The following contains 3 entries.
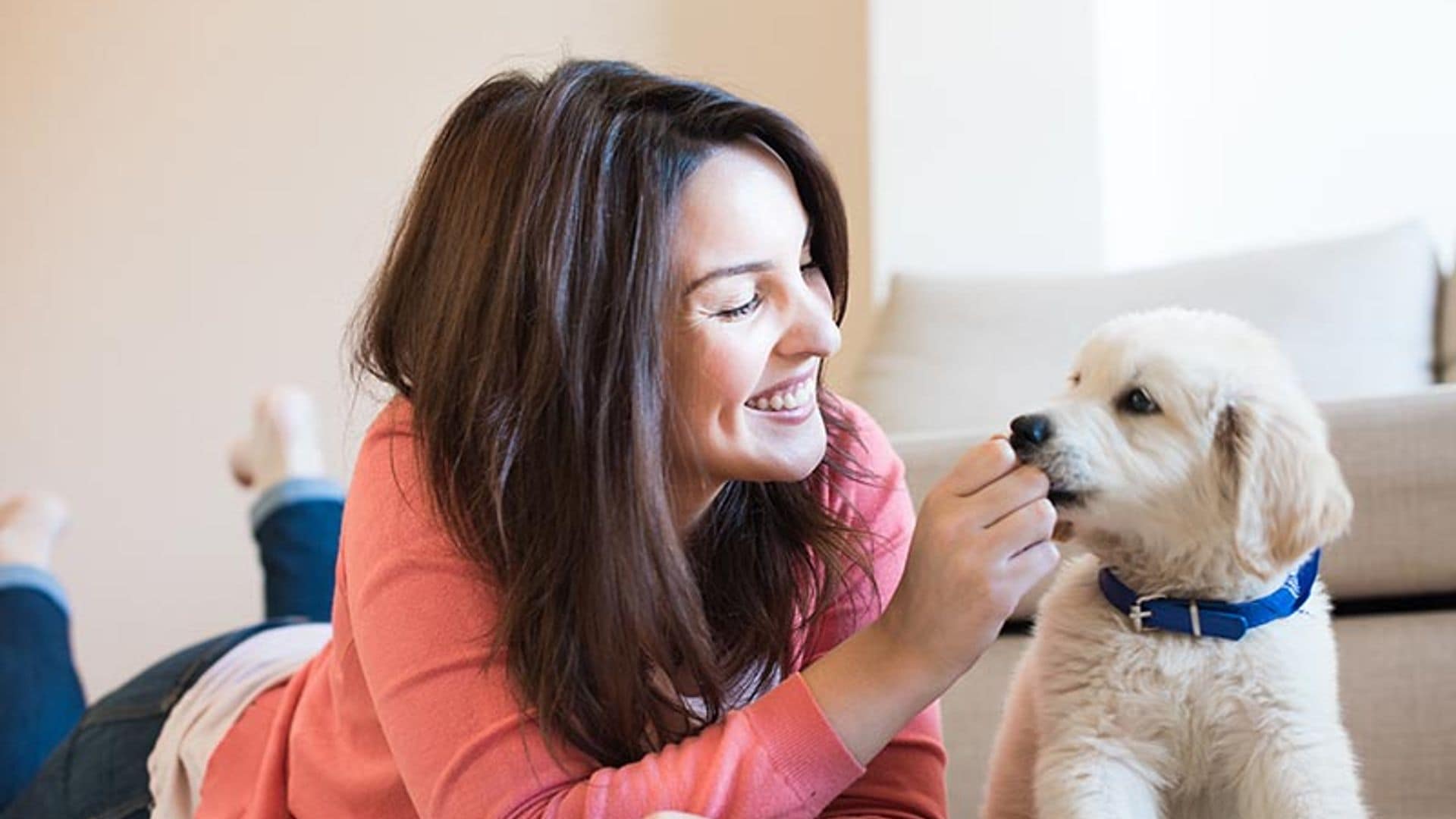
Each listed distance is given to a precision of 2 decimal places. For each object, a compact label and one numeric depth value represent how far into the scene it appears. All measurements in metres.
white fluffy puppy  1.07
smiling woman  0.95
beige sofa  1.54
